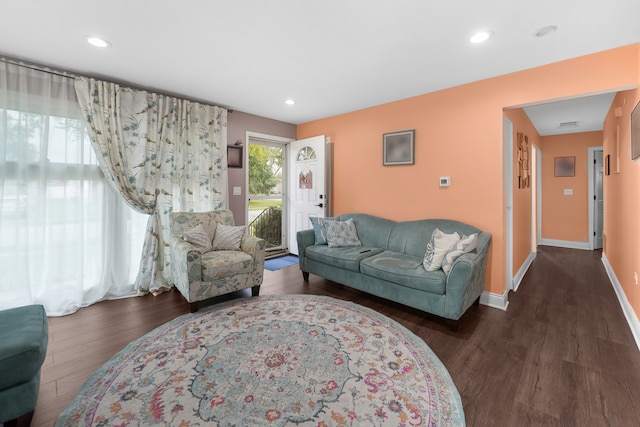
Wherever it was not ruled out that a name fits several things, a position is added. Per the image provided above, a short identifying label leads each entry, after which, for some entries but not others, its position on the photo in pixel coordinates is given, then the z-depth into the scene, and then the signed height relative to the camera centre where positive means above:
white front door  4.61 +0.52
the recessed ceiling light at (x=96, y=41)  2.28 +1.42
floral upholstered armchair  2.79 -0.47
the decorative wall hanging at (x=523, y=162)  3.68 +0.71
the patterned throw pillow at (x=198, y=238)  3.17 -0.28
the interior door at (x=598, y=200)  5.46 +0.26
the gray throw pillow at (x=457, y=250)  2.57 -0.34
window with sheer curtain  2.59 +0.10
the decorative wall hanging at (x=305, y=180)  4.79 +0.59
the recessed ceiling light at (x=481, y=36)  2.16 +1.39
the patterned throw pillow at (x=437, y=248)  2.69 -0.35
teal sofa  2.47 -0.55
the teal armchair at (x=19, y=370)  1.34 -0.77
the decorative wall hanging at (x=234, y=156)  4.25 +0.87
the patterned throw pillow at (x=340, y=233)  3.72 -0.27
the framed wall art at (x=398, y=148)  3.68 +0.89
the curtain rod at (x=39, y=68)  2.55 +1.39
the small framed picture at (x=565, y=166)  5.67 +0.96
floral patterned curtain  3.04 +0.74
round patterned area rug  1.54 -1.08
